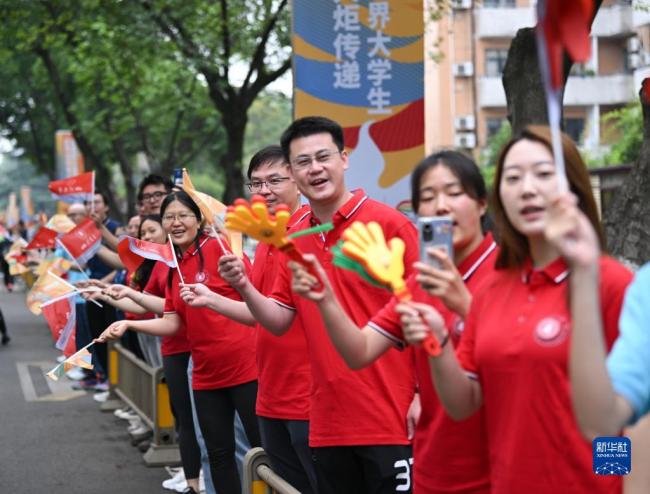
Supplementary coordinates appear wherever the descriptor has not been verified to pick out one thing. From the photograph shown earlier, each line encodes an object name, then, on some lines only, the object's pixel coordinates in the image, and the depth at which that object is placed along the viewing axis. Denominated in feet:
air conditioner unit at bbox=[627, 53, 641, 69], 119.56
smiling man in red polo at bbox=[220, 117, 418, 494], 14.42
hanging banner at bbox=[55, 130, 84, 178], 92.26
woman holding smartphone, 11.11
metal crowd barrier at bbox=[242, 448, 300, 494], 15.33
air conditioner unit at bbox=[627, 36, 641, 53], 122.26
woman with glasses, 20.51
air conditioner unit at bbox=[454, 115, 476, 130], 139.64
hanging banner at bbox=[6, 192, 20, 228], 100.06
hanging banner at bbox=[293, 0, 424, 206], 30.14
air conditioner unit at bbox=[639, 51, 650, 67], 104.41
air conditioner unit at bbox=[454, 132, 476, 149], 138.10
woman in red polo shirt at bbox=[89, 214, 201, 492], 23.40
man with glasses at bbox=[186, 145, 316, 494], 16.80
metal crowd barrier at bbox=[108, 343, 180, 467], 29.60
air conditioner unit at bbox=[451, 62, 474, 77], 138.72
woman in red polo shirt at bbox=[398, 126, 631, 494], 9.11
